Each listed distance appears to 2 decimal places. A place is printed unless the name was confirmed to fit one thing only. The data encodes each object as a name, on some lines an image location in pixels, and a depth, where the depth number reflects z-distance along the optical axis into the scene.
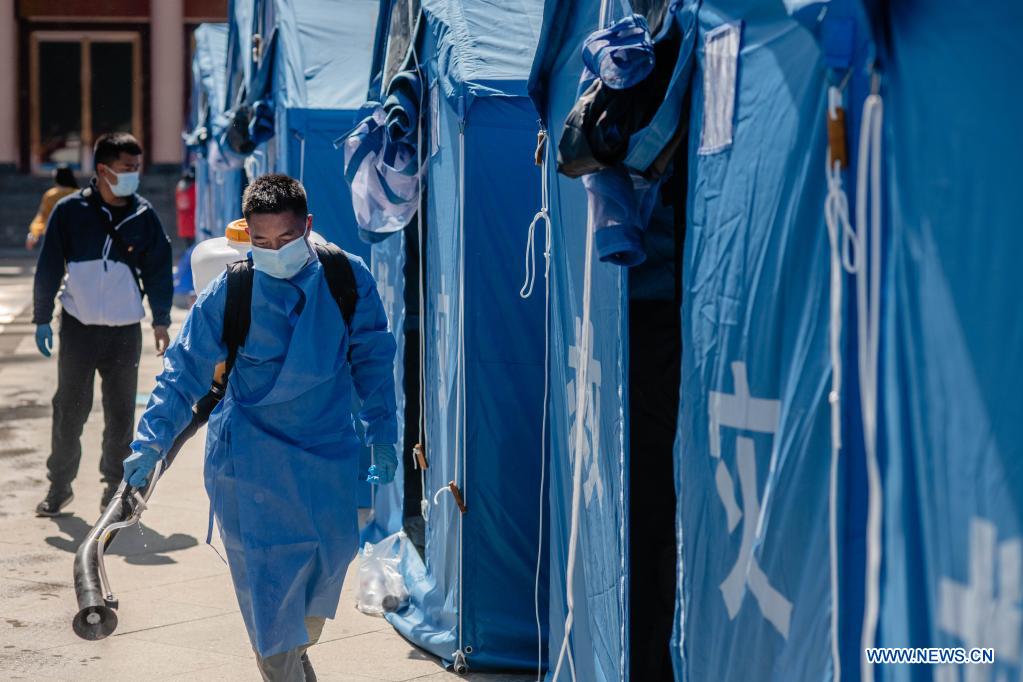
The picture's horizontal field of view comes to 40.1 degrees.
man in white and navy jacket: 7.25
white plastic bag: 5.94
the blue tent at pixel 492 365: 5.18
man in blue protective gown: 4.01
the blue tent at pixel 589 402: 3.58
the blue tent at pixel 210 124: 14.57
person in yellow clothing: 13.33
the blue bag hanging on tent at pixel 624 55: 2.95
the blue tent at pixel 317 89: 8.05
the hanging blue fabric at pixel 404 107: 5.99
